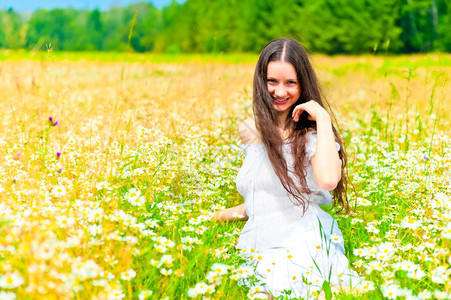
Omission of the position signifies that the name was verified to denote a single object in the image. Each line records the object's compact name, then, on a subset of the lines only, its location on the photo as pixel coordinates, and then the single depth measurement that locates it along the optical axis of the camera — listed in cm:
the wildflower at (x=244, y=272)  259
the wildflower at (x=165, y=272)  243
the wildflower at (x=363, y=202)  306
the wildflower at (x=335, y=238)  282
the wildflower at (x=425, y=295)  232
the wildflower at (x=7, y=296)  198
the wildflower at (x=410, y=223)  282
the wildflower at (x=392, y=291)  221
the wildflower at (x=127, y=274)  227
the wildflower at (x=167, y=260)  237
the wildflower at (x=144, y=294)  214
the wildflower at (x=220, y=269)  233
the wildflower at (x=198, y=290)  228
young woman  297
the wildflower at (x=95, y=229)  235
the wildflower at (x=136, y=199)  254
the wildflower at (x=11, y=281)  198
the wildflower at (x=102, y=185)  277
